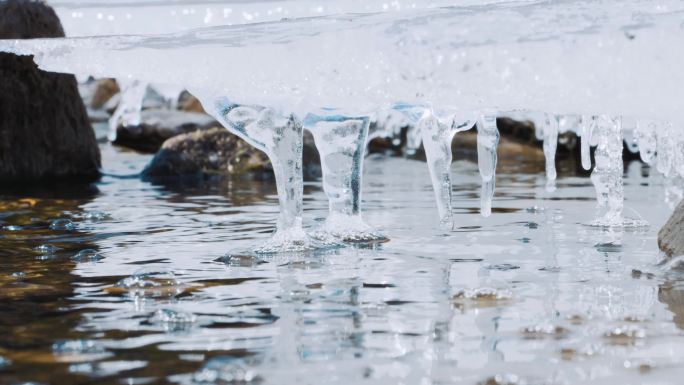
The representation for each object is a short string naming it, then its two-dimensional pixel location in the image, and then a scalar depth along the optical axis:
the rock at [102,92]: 22.70
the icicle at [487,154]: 6.05
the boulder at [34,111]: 11.14
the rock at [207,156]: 12.16
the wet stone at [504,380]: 3.24
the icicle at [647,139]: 7.86
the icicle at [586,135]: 7.34
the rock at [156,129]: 15.73
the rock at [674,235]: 5.22
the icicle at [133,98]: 7.04
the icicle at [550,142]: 6.88
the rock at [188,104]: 20.28
